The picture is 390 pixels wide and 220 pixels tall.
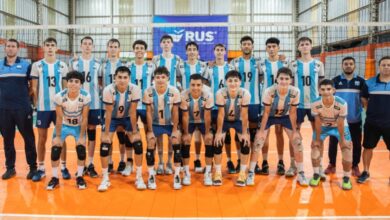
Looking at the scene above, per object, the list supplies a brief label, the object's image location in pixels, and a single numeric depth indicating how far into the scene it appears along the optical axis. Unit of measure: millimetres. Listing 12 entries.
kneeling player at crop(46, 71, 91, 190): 5562
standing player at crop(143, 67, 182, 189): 5621
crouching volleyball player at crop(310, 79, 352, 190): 5566
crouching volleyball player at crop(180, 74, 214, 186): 5753
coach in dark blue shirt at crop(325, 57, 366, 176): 6035
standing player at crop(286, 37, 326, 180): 6172
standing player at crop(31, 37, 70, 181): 5945
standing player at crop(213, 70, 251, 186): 5766
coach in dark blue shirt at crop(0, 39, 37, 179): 5980
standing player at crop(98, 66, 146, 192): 5566
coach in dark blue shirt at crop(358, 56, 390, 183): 5695
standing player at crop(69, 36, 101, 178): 6242
